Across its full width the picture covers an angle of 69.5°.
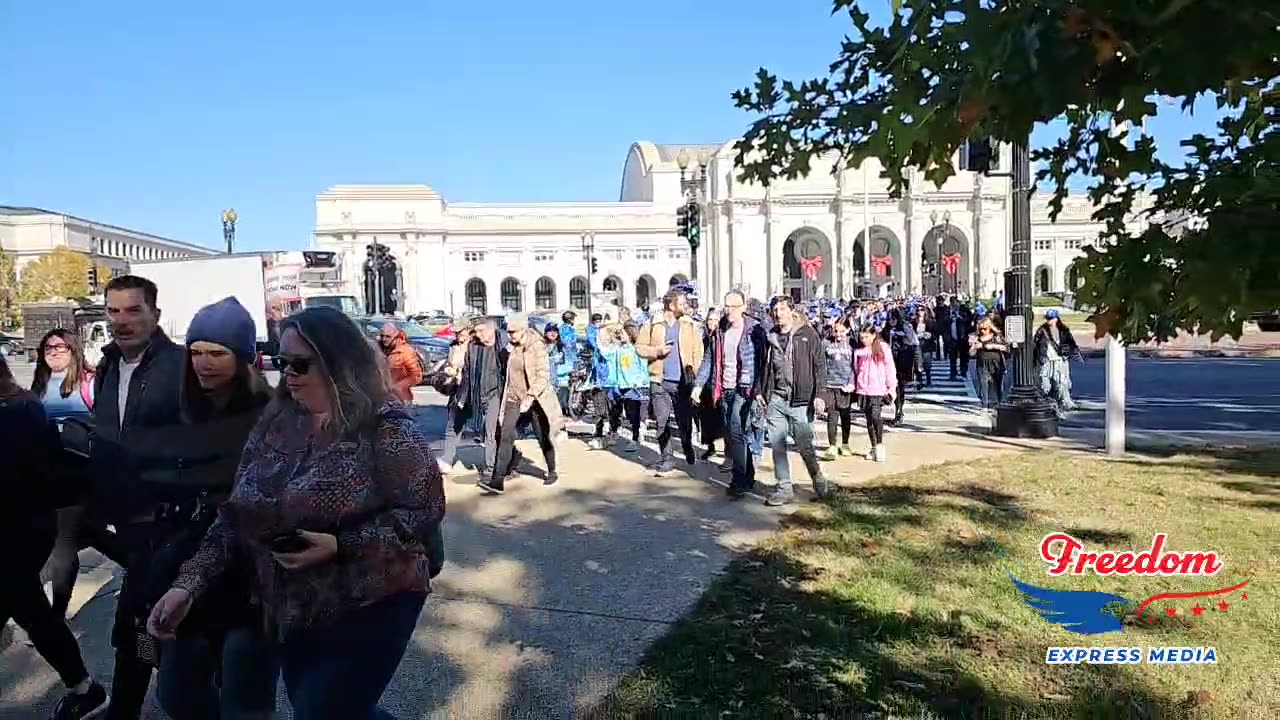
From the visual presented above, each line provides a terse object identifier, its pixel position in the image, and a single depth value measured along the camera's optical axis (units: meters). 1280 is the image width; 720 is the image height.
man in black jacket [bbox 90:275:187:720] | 3.30
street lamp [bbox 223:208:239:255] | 32.25
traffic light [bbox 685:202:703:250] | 23.31
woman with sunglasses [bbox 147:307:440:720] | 2.57
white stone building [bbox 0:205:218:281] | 111.00
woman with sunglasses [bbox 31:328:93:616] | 3.85
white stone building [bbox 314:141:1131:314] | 102.19
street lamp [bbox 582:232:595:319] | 58.91
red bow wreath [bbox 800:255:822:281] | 92.31
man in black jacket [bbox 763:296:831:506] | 7.98
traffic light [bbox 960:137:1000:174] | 6.00
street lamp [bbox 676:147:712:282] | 23.39
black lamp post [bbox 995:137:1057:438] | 11.50
